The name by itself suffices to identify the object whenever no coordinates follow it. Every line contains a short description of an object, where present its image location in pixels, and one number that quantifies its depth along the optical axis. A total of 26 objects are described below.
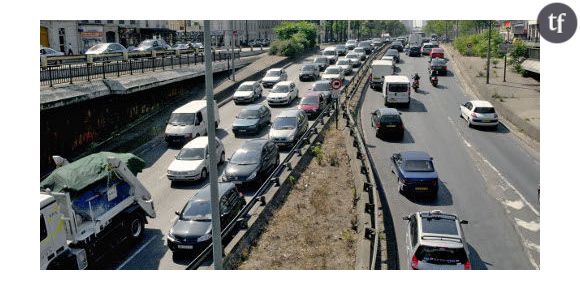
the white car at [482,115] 33.09
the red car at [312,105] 35.16
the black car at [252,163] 22.94
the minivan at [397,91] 38.34
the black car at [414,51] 68.96
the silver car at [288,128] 28.61
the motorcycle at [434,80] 46.69
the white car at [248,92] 41.00
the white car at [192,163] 24.00
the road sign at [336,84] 30.45
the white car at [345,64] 52.99
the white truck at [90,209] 15.38
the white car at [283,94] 39.47
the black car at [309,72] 51.06
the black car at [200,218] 17.30
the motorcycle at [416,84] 44.81
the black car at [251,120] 31.67
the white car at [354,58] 58.10
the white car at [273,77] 47.78
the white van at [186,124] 30.11
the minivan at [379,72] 45.25
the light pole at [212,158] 11.38
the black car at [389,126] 30.82
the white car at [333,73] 47.78
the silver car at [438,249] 15.21
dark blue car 22.36
